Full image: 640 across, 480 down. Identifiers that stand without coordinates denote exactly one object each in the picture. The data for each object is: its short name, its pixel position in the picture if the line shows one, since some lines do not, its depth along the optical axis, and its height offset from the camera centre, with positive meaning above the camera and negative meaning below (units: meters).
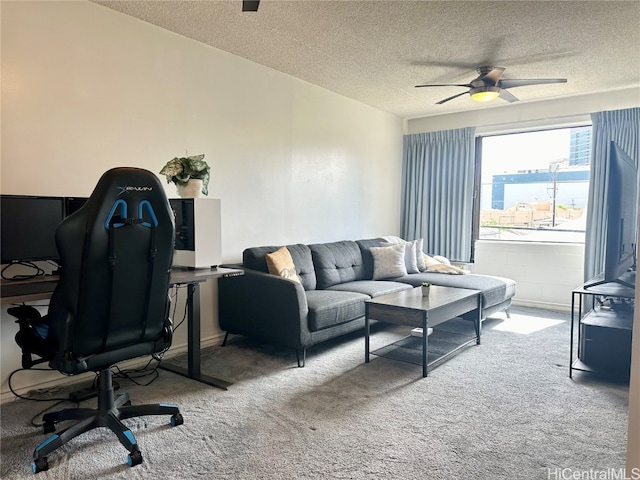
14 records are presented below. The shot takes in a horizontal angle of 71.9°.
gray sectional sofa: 3.25 -0.71
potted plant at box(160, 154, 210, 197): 2.96 +0.23
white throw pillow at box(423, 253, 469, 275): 4.97 -0.64
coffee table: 3.06 -0.72
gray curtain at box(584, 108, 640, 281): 4.70 +0.46
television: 2.81 -0.03
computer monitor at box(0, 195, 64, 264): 2.30 -0.11
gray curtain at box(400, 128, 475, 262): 5.80 +0.29
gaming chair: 1.82 -0.38
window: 5.24 +0.35
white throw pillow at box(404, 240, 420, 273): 4.98 -0.53
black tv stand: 2.86 -0.81
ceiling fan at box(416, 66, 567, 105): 3.84 +1.13
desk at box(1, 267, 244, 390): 2.66 -0.70
